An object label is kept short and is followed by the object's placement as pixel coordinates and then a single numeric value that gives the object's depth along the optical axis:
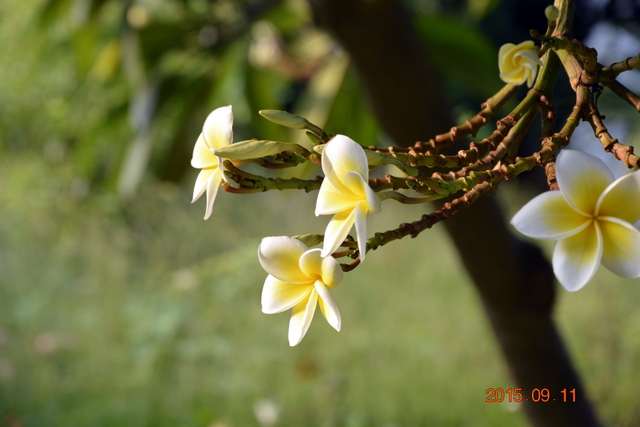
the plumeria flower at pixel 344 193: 0.79
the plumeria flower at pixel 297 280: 0.82
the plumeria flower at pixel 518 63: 0.89
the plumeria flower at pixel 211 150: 0.86
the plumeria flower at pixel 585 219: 0.78
